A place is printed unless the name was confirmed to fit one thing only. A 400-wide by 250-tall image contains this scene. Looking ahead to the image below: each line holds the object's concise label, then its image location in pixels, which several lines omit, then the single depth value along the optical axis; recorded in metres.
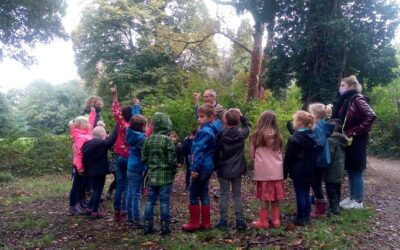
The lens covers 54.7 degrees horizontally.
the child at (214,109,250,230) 5.18
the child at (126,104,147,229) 5.48
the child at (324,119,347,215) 5.85
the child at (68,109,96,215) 6.12
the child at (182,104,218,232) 5.03
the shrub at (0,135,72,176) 12.88
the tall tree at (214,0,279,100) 10.91
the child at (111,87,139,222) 5.90
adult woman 5.96
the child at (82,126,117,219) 5.90
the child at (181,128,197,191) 7.23
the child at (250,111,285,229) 5.22
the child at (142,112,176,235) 5.12
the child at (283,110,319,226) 5.26
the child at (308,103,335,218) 5.70
